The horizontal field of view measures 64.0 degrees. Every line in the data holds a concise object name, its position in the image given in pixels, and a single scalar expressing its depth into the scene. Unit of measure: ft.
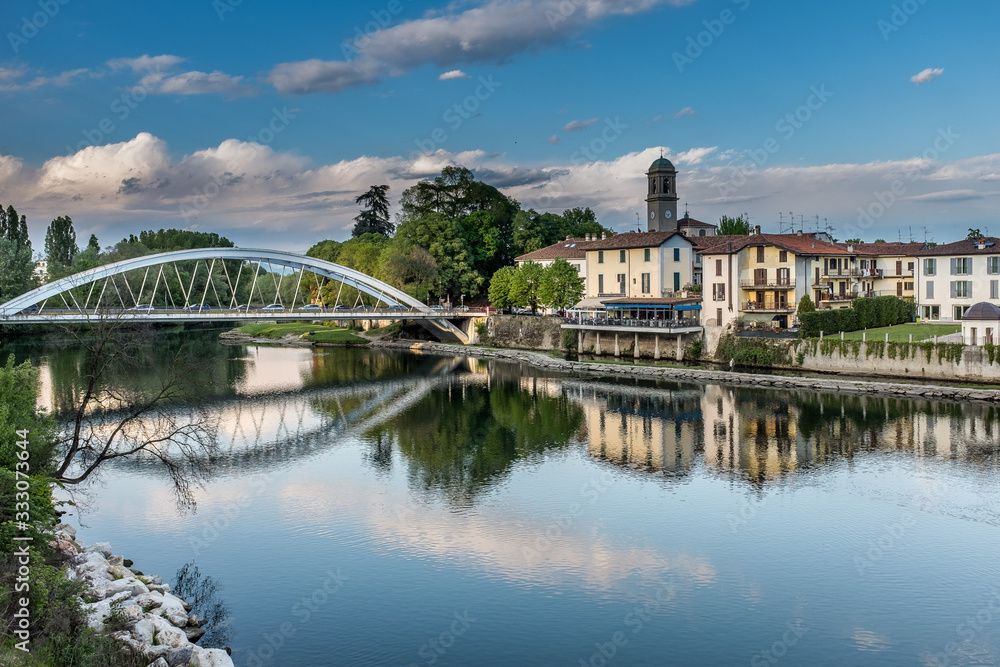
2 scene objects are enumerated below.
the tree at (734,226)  322.14
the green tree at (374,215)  385.91
